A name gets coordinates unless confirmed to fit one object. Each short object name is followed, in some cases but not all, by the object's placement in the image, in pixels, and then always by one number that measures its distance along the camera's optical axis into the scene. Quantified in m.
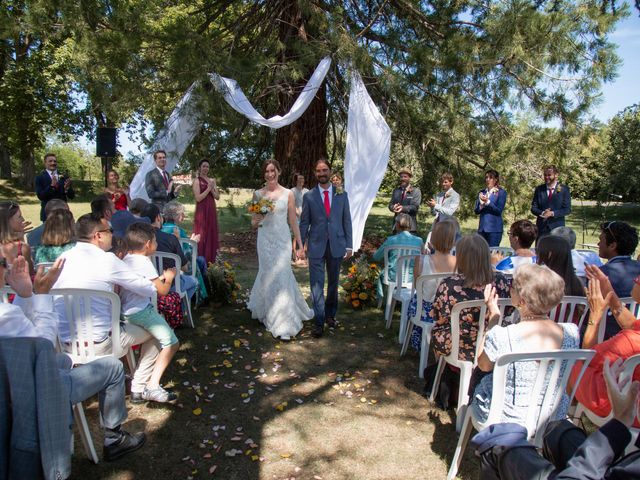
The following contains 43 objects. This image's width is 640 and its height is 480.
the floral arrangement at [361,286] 5.56
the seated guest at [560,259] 3.06
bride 4.69
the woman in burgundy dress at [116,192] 7.12
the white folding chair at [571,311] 3.06
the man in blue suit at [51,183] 7.84
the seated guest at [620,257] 3.14
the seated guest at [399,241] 5.08
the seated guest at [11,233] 2.95
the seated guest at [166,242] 4.27
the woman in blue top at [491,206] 6.69
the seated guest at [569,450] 1.33
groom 4.61
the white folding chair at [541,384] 2.10
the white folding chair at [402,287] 4.45
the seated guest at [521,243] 3.64
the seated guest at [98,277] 2.90
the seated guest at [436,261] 3.78
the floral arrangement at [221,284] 5.44
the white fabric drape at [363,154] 6.76
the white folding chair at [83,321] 2.81
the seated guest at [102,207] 4.08
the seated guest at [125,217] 4.68
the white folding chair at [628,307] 2.89
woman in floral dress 3.01
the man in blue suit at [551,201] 6.51
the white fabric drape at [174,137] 5.44
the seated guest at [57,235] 3.38
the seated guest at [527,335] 2.20
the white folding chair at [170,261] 4.20
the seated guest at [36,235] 4.39
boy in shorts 3.20
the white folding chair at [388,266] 5.01
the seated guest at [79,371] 2.29
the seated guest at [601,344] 2.33
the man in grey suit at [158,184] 6.59
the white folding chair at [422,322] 3.68
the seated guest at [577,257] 3.92
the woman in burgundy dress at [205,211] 6.51
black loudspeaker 9.88
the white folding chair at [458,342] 2.89
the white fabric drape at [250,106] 5.57
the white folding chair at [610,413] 2.08
